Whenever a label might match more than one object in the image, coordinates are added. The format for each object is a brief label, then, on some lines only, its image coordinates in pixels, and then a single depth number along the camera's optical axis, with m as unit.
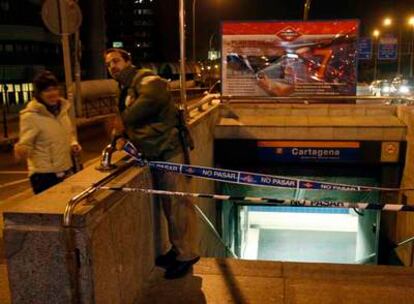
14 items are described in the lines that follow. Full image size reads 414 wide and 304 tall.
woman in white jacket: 4.48
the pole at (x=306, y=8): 22.61
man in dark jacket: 4.35
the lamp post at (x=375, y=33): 48.99
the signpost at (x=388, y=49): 30.27
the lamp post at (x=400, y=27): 45.52
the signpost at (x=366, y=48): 31.28
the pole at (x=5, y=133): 16.52
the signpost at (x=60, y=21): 5.95
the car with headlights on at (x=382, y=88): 31.92
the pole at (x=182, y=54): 6.56
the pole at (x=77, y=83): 18.82
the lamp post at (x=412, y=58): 42.07
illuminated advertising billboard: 12.98
